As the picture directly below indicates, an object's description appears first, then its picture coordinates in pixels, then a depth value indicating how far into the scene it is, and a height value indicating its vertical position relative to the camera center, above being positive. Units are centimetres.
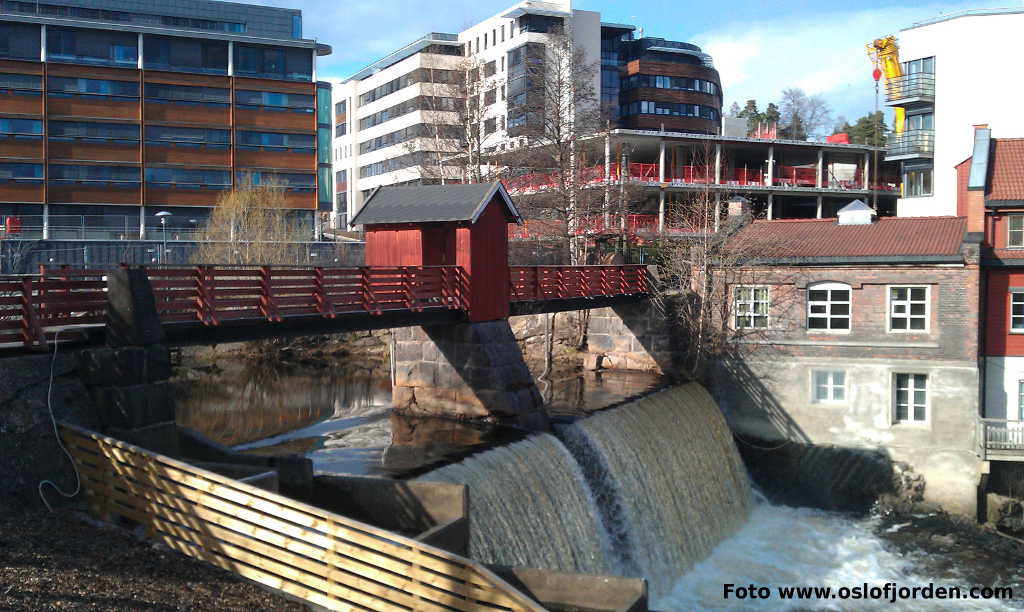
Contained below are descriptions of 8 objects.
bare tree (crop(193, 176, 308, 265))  4312 +230
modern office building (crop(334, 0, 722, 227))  7025 +1792
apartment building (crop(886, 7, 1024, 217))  4984 +1106
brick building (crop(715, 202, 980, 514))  2777 -204
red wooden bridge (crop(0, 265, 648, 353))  1346 -52
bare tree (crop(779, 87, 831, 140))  11144 +2170
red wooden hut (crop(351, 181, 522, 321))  2283 +127
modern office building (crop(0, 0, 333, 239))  5559 +1045
